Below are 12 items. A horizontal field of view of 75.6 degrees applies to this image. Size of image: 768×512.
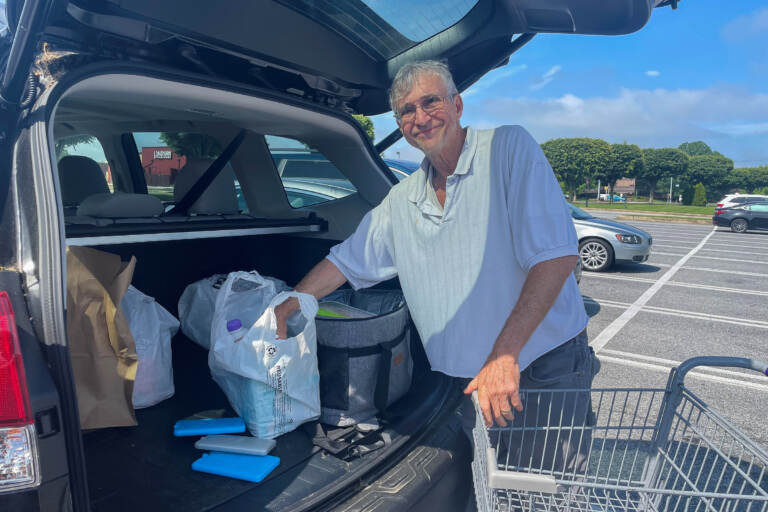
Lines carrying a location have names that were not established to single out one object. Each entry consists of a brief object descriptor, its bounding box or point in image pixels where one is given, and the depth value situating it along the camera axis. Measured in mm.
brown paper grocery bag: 1796
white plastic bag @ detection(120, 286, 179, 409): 2100
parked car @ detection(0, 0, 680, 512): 1096
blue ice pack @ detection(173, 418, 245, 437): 1832
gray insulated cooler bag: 1867
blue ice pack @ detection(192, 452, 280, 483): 1532
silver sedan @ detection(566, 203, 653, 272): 8211
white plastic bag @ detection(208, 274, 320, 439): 1730
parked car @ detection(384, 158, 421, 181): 7024
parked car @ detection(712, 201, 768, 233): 16812
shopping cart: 1046
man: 1532
